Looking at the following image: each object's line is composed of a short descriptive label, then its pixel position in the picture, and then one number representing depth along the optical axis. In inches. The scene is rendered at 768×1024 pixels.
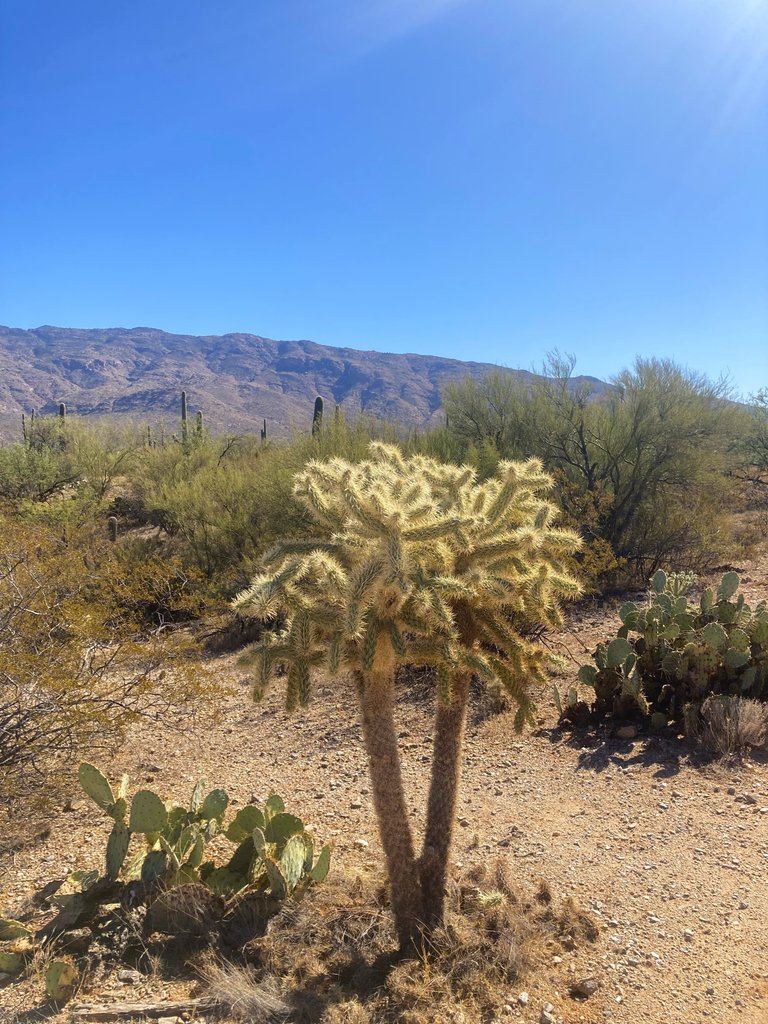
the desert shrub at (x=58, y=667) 180.4
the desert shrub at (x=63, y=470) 635.5
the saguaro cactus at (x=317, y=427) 464.9
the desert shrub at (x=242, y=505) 390.3
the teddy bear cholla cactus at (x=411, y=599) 106.6
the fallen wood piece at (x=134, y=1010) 109.9
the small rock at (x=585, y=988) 113.7
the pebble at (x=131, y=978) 119.7
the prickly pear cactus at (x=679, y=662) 217.2
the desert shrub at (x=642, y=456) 437.4
